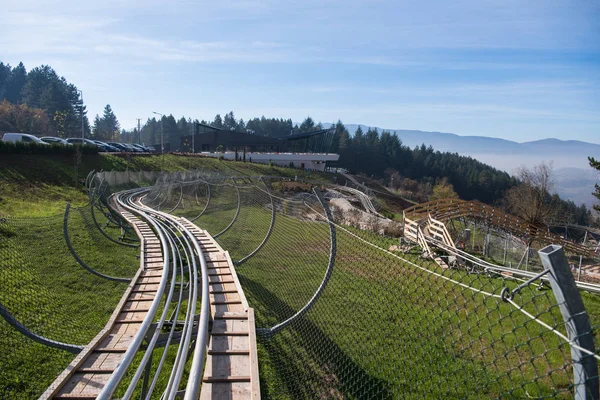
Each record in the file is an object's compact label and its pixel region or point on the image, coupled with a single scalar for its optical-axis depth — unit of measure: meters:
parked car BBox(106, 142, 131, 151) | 46.09
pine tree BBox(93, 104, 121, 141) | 131.45
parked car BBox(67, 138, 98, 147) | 40.87
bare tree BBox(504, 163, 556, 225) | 28.48
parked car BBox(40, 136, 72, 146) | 38.19
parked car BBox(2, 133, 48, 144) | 34.53
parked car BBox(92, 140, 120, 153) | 39.46
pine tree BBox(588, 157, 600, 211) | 22.02
